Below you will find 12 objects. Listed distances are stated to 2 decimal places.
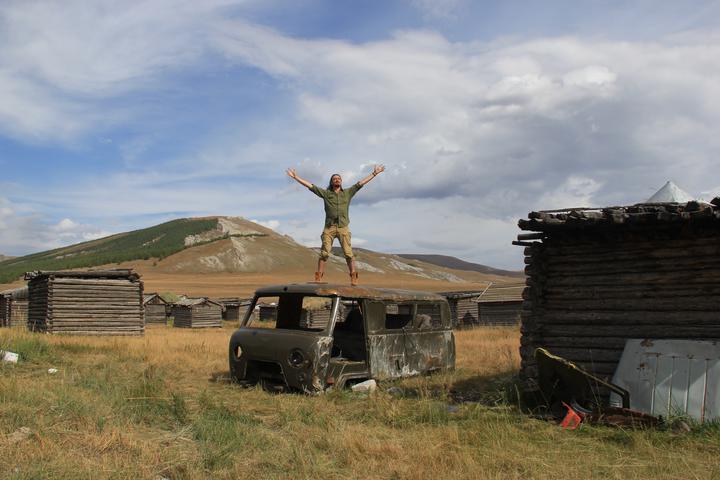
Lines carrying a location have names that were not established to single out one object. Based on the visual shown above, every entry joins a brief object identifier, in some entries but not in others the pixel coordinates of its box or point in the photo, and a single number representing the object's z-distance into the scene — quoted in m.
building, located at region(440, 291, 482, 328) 34.69
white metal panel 6.81
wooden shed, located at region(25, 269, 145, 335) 21.50
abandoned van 8.84
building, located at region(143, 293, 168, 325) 44.91
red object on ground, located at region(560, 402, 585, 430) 6.88
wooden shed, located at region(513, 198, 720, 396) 7.66
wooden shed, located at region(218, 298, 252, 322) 48.81
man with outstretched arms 10.29
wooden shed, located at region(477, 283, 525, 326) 31.03
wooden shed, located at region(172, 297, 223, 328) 39.78
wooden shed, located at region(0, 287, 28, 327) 31.03
